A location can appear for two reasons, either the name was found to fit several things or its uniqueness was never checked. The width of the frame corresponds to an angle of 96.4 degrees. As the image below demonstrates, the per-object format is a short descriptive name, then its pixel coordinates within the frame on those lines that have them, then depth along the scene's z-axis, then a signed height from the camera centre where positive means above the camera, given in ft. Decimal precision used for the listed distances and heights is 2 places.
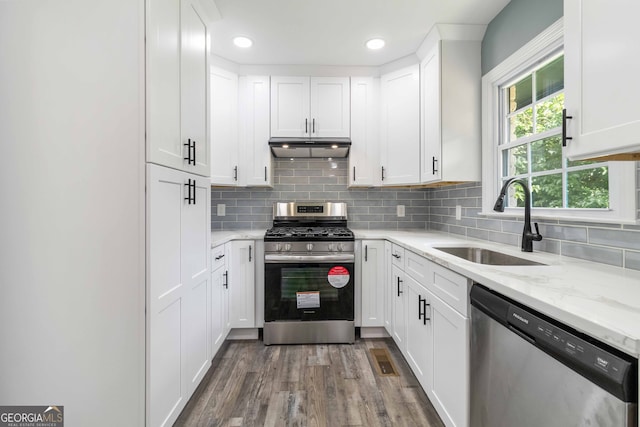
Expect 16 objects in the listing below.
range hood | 8.41 +1.99
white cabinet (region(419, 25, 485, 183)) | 7.02 +2.61
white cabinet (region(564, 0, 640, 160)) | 2.65 +1.39
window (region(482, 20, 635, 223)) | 4.33 +1.30
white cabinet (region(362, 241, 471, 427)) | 4.15 -2.10
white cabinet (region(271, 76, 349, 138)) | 8.84 +3.31
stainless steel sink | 5.05 -0.87
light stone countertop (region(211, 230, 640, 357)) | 2.13 -0.80
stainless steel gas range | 7.93 -2.13
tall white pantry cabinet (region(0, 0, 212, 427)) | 3.78 +0.08
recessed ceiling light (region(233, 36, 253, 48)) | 7.36 +4.48
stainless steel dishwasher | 2.08 -1.46
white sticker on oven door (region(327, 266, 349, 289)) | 7.97 -1.77
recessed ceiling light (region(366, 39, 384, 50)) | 7.47 +4.48
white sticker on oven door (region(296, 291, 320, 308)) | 7.93 -2.40
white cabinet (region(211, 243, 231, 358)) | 6.64 -2.11
